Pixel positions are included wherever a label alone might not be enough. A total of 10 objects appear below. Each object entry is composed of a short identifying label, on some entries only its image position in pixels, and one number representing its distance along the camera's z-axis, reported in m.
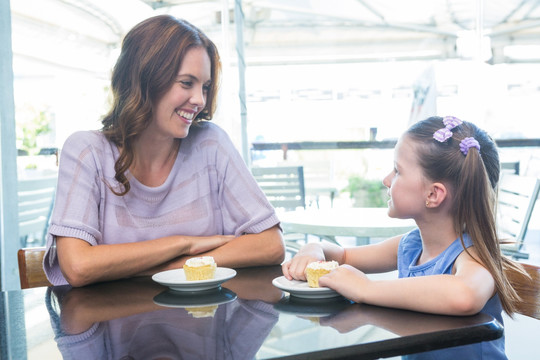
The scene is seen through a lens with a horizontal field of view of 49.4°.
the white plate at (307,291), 1.18
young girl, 1.21
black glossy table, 0.91
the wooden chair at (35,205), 3.69
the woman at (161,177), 1.62
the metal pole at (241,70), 4.59
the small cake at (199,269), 1.30
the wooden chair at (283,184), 4.61
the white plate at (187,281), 1.28
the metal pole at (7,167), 3.54
